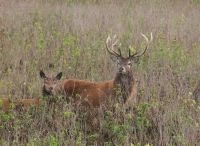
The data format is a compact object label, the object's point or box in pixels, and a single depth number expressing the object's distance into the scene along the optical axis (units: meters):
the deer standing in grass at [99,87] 16.55
